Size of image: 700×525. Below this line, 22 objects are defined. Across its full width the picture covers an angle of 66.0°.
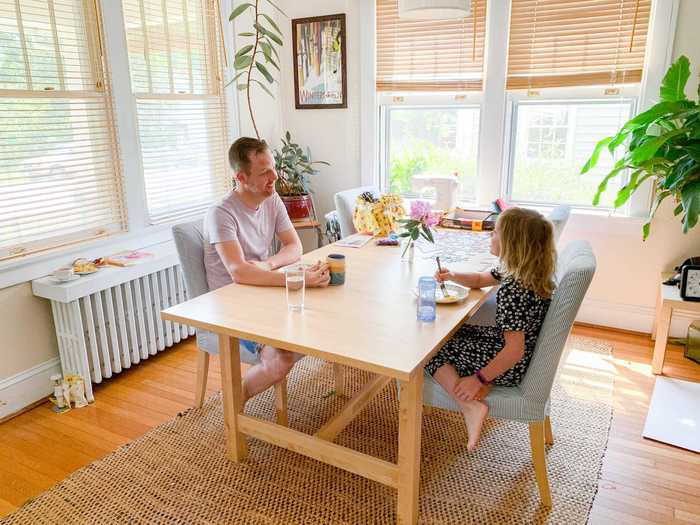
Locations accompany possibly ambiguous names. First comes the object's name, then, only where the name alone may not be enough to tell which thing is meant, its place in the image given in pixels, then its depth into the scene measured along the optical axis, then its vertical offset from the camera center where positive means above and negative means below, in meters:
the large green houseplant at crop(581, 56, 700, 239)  2.57 -0.13
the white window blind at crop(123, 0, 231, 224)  3.07 +0.13
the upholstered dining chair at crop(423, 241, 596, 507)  1.61 -0.78
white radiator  2.59 -0.96
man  2.06 -0.49
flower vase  2.31 -0.57
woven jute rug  1.87 -1.31
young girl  1.68 -0.60
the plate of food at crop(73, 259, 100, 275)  2.65 -0.69
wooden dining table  1.51 -0.60
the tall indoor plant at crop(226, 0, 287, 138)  3.11 +0.42
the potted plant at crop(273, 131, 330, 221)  3.73 -0.39
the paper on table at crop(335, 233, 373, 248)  2.64 -0.57
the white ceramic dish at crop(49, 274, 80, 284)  2.55 -0.71
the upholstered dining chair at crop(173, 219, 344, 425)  2.20 -0.60
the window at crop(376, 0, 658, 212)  3.12 +0.18
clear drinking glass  1.79 -0.53
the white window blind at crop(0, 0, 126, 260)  2.45 -0.02
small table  2.70 -0.95
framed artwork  3.79 +0.43
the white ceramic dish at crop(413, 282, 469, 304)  1.83 -0.59
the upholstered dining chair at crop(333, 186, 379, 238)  3.04 -0.48
